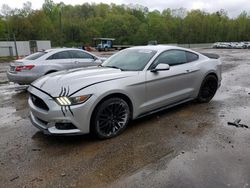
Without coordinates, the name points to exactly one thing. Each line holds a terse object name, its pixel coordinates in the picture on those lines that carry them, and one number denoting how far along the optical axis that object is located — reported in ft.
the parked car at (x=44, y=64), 19.34
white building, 76.06
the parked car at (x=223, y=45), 125.38
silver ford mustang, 9.25
